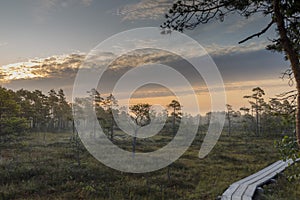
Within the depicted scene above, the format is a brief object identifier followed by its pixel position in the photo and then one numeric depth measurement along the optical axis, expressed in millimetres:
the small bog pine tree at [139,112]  23047
